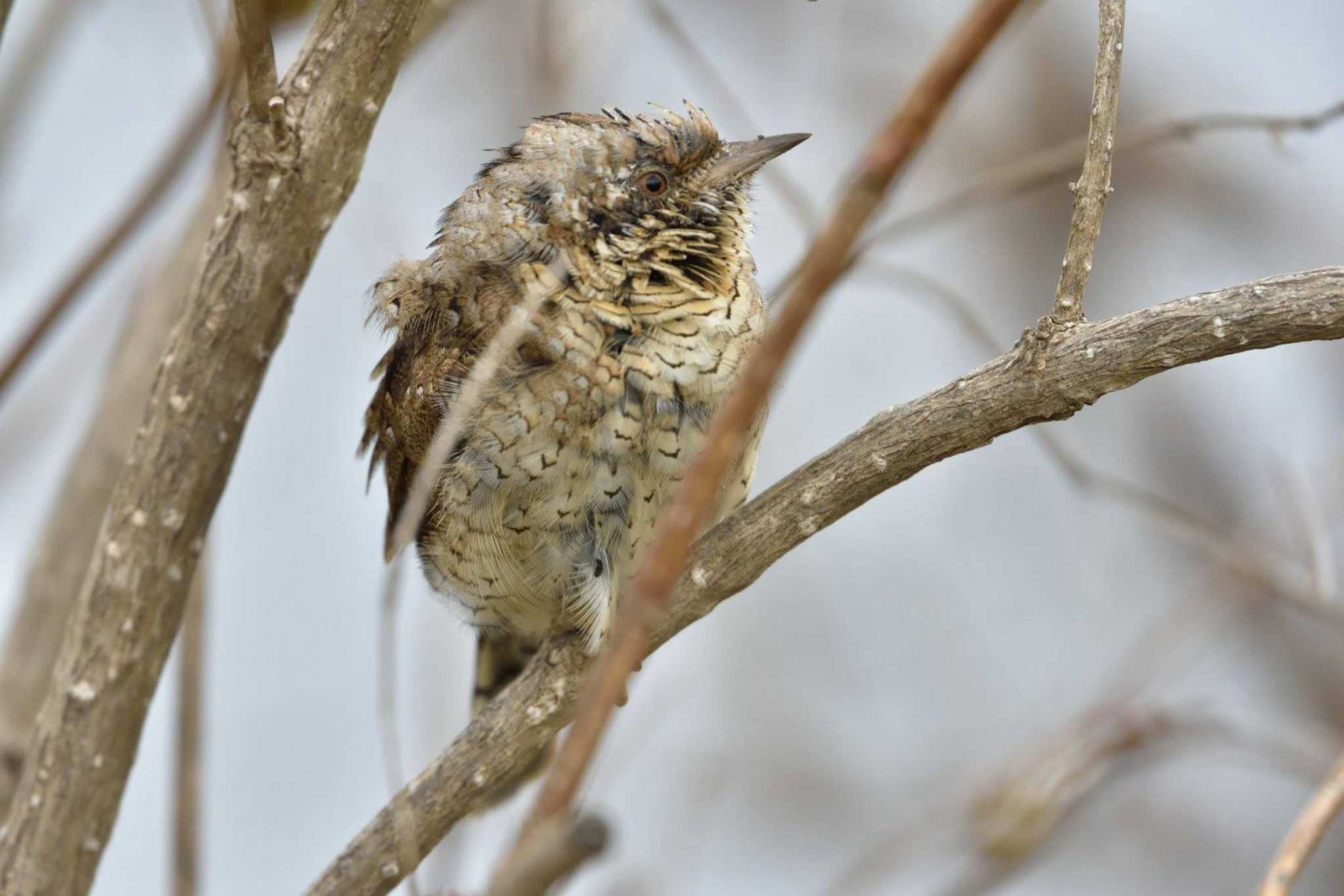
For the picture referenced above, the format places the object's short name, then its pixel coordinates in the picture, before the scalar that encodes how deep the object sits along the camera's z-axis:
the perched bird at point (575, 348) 5.65
